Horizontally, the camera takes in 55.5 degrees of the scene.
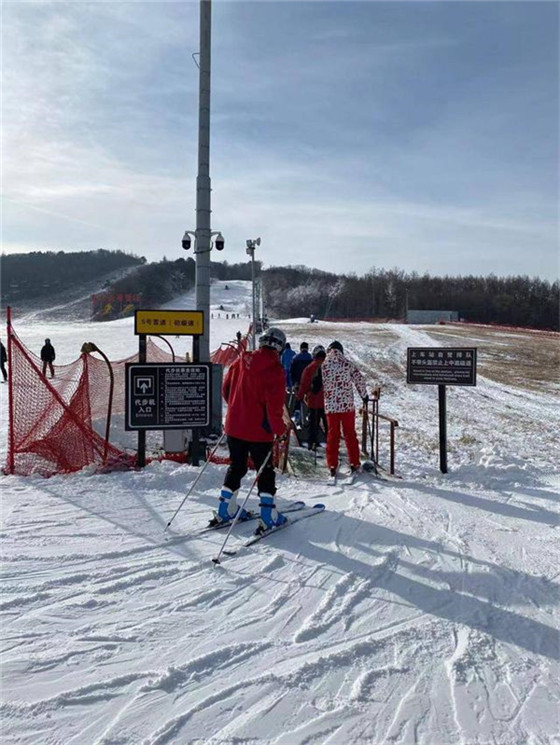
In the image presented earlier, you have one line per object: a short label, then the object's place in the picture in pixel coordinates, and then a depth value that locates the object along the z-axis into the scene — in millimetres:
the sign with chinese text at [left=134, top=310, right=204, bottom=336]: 7109
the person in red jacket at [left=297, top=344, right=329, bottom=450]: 8586
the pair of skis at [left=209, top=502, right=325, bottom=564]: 4622
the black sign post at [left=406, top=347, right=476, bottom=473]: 7473
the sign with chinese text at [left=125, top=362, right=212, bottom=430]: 6719
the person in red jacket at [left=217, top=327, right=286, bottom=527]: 4930
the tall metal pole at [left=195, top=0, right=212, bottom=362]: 8961
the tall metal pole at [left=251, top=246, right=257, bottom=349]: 26450
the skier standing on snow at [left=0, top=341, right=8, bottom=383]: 16766
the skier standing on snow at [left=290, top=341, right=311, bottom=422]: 10090
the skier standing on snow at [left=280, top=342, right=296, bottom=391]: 11196
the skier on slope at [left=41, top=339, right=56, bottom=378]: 18266
